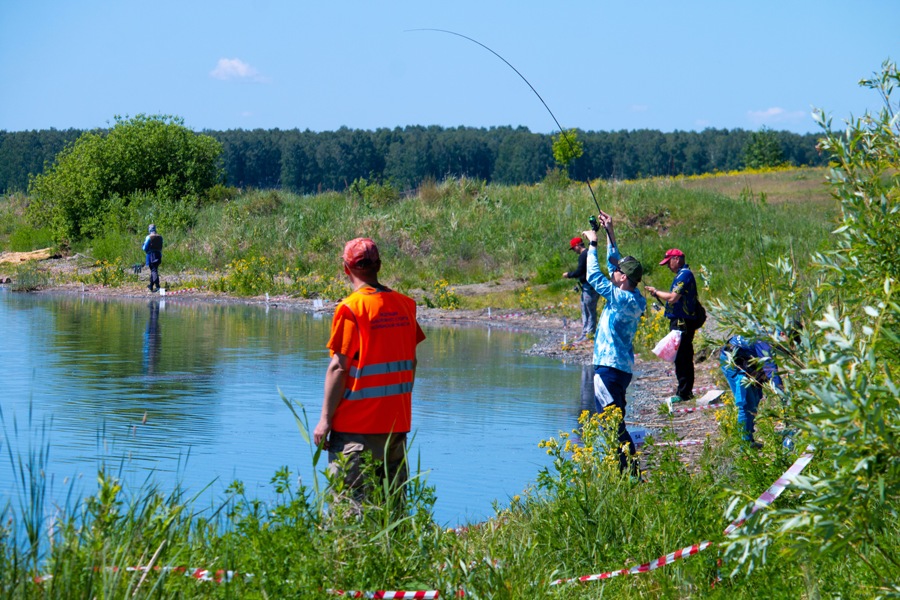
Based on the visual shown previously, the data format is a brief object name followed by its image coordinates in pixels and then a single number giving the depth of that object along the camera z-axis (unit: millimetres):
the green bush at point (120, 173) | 86895
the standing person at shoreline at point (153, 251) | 60394
